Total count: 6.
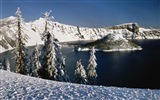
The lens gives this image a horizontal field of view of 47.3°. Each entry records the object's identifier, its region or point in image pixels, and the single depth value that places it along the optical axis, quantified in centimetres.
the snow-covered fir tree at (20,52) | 3325
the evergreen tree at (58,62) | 3378
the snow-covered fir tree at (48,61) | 3283
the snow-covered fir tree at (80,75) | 4852
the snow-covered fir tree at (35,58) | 4649
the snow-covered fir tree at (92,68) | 5203
